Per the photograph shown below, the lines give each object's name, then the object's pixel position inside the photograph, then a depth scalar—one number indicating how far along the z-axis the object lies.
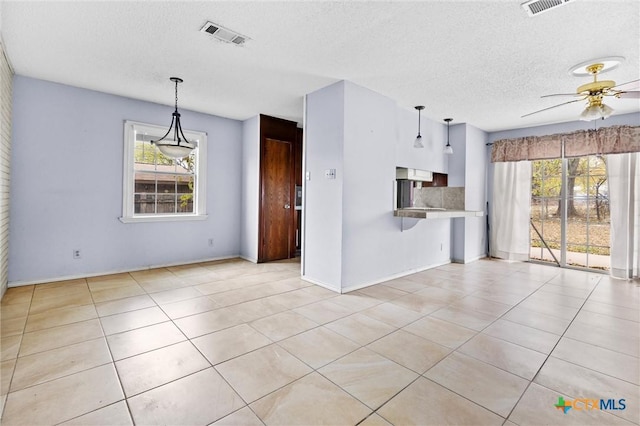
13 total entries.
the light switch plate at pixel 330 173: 3.81
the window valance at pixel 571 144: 4.63
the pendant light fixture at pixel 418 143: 4.39
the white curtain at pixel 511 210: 5.71
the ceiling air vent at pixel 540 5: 2.15
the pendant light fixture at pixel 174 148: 3.81
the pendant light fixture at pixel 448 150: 5.13
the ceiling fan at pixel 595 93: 3.03
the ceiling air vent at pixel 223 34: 2.57
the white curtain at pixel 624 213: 4.58
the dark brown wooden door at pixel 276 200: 5.38
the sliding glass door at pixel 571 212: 5.05
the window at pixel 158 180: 4.50
